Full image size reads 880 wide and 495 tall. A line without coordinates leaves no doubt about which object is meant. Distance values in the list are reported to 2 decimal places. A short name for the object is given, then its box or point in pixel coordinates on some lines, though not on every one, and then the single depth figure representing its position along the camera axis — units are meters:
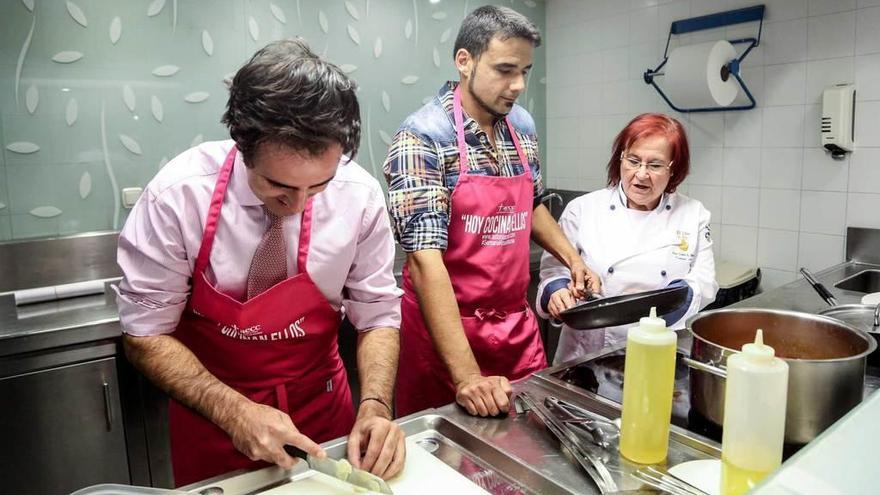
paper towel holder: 2.59
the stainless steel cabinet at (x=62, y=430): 1.85
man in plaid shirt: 1.47
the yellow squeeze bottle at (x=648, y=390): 0.85
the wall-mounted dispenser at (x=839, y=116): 2.32
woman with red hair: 1.87
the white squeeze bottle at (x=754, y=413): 0.71
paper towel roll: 2.53
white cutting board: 0.91
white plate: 0.86
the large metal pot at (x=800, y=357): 0.85
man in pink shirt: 0.99
